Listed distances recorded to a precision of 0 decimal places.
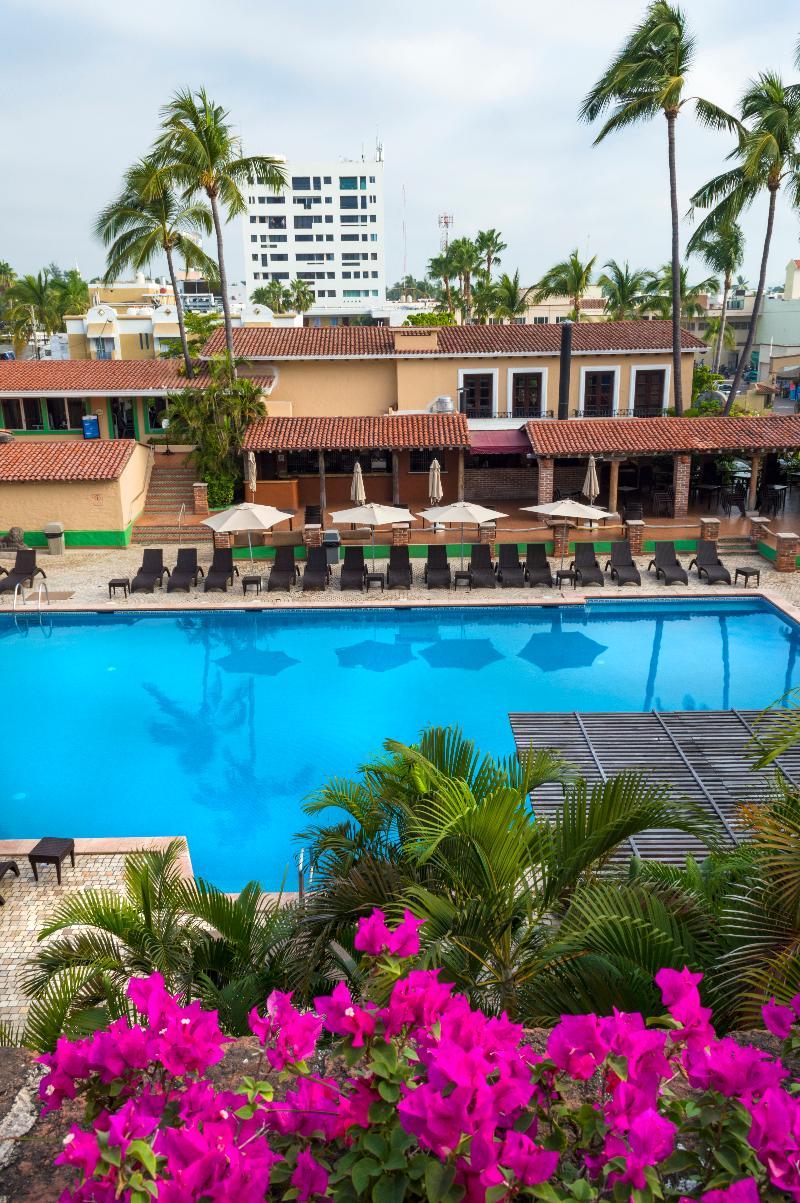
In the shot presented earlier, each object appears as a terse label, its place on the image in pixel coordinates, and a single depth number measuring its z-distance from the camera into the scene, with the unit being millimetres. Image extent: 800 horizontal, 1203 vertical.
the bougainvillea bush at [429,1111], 2318
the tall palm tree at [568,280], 50906
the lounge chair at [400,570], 21484
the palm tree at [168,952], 5102
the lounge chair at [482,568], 21406
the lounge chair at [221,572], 21500
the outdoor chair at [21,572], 21078
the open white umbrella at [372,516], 21531
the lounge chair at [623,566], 21344
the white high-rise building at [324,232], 116812
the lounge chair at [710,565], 21188
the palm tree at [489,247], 70875
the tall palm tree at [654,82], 27406
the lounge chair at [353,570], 21469
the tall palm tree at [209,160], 27000
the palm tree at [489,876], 4641
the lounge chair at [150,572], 21297
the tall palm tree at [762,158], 27672
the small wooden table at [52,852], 10172
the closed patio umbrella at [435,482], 23422
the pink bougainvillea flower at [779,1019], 2931
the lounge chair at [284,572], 21594
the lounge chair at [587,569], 21453
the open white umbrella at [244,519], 21172
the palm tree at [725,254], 48281
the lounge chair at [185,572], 21438
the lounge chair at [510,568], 21484
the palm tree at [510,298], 58062
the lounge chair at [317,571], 21500
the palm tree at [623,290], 54812
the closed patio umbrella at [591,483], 23428
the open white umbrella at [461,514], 21547
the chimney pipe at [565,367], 29250
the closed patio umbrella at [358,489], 23531
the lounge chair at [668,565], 21272
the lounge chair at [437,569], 21438
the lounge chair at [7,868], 10013
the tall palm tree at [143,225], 30531
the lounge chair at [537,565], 21406
